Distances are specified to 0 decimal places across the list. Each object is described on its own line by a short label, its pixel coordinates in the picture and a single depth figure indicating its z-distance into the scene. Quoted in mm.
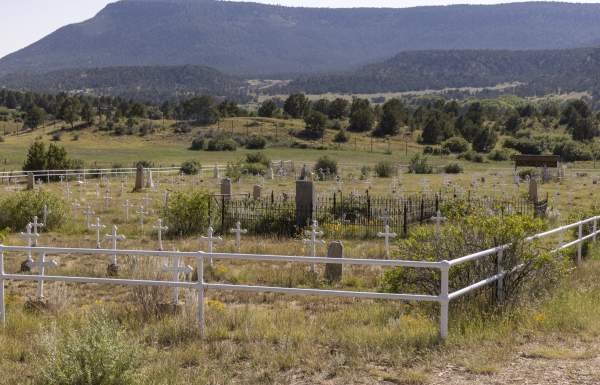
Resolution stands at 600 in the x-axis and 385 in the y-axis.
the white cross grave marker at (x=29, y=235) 16531
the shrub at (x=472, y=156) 75581
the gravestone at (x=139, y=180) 40225
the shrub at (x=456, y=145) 86250
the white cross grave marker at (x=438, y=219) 20266
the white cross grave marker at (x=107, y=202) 31019
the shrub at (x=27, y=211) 24734
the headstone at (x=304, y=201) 22969
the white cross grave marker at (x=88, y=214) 25102
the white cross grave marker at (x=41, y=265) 10828
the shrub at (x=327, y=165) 56344
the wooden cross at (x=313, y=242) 17453
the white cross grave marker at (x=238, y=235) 19766
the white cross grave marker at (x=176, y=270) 9882
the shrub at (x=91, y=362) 6723
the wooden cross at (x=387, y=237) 18669
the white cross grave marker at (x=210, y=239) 16953
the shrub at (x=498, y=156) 77125
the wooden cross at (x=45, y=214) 23812
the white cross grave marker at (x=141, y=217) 24622
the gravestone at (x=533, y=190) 31141
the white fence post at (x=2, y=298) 9688
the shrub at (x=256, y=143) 91812
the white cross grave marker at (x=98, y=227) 19697
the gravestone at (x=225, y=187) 28503
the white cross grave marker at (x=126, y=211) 27047
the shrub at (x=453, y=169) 58469
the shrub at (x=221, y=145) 87588
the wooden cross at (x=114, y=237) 17100
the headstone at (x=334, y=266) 14969
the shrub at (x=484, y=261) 9883
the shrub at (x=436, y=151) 84688
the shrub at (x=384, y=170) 53156
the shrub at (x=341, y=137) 95875
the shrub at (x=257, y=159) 60688
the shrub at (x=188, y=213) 23703
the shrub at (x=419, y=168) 57594
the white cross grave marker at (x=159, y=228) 19297
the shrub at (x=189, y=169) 54931
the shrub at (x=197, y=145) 90306
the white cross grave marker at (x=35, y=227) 17709
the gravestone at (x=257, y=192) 30109
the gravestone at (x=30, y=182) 38781
